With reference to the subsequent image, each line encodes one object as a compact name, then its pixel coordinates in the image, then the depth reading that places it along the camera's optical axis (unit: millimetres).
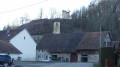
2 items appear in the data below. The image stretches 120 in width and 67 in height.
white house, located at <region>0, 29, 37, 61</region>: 64188
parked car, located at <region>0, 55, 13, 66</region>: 39788
